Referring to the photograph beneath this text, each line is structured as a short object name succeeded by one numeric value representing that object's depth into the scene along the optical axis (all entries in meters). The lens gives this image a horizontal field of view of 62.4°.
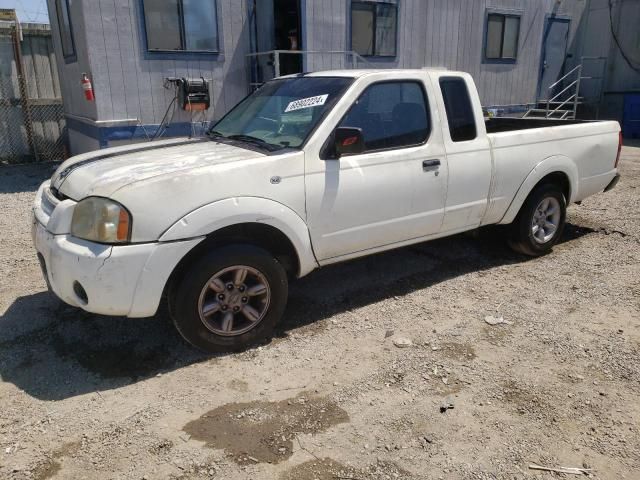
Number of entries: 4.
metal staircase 14.49
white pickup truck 3.15
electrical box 8.86
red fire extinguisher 8.44
